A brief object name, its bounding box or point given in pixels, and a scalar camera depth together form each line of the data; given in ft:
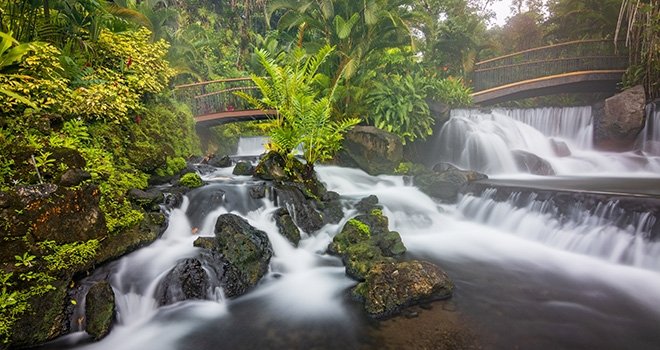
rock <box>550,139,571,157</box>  41.32
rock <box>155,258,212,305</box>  14.42
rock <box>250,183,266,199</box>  22.76
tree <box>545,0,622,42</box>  49.14
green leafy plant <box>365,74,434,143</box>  36.50
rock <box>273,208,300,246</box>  20.48
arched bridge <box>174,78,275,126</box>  41.50
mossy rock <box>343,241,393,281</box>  16.76
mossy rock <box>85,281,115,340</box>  12.26
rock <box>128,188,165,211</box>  18.57
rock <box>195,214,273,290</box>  16.33
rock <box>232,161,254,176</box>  28.60
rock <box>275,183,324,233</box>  22.31
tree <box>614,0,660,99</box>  36.40
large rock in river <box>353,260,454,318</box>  13.64
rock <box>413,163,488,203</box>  29.01
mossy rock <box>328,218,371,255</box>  19.75
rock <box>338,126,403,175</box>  35.63
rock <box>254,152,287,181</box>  26.11
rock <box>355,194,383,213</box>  24.89
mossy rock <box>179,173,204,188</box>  22.75
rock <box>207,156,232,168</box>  32.63
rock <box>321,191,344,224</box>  23.49
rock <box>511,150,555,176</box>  35.50
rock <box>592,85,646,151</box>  37.55
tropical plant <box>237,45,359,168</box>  24.81
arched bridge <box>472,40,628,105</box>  46.62
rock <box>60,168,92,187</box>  13.97
